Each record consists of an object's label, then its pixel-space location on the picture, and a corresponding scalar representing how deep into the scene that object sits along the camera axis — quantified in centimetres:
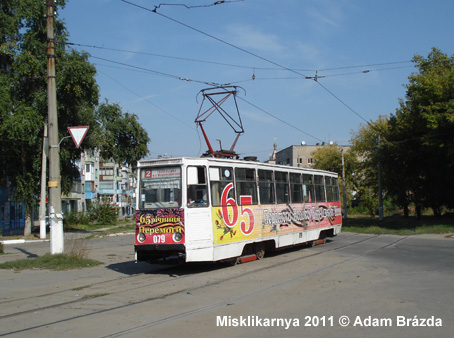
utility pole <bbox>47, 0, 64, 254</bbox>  1406
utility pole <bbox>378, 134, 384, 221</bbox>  4062
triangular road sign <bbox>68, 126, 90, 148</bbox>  1407
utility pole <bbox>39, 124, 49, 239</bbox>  2898
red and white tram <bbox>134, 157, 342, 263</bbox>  1191
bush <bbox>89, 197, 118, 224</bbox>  5128
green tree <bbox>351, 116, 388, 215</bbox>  4581
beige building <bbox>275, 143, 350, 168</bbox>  8894
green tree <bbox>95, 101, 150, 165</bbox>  4003
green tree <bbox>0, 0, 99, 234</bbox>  2922
